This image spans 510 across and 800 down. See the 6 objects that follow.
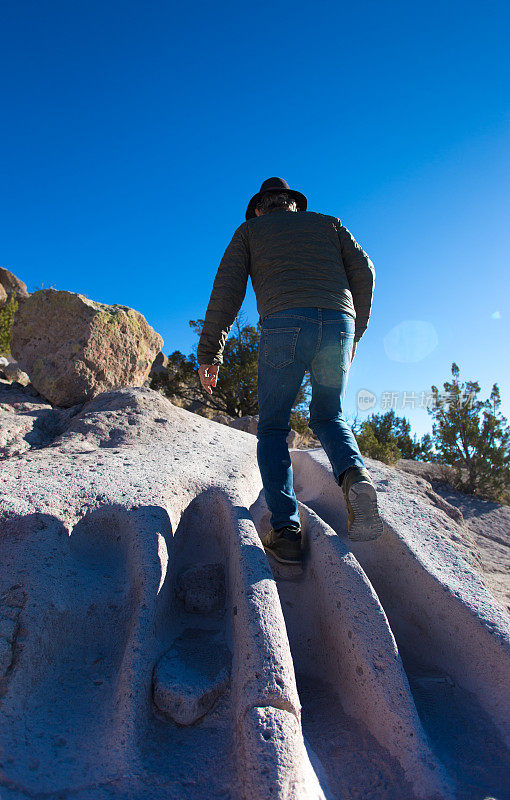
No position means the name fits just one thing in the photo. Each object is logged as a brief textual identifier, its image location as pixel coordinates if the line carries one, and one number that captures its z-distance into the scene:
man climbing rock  2.09
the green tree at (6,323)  13.06
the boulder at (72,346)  3.97
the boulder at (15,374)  4.52
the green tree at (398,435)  11.60
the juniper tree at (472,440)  7.91
